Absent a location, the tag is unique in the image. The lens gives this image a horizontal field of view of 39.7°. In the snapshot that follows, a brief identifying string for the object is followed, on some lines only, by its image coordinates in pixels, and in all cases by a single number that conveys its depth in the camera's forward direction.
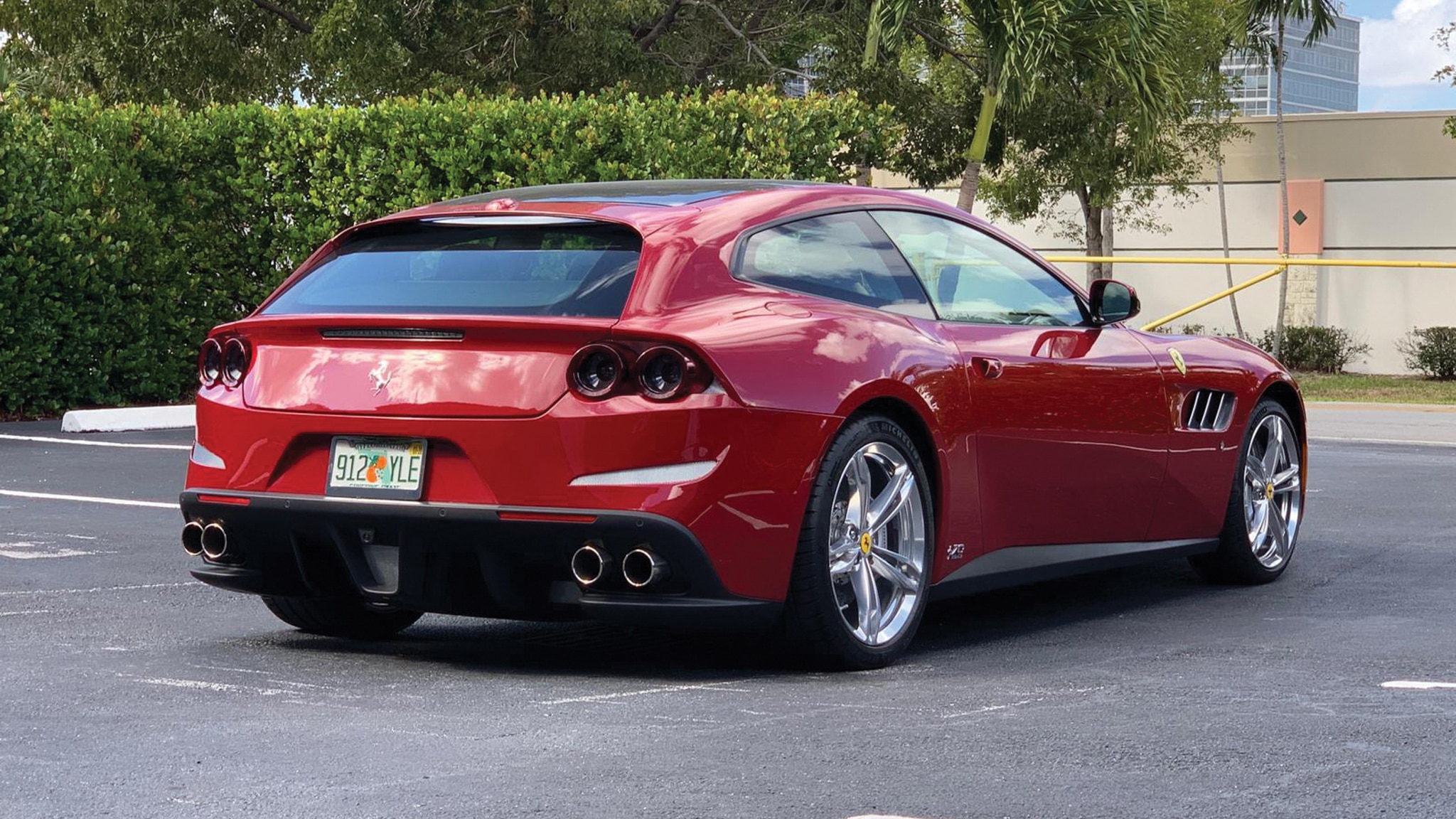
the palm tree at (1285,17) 33.22
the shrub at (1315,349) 34.06
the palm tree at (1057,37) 24.05
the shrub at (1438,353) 31.09
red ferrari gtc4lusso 5.60
